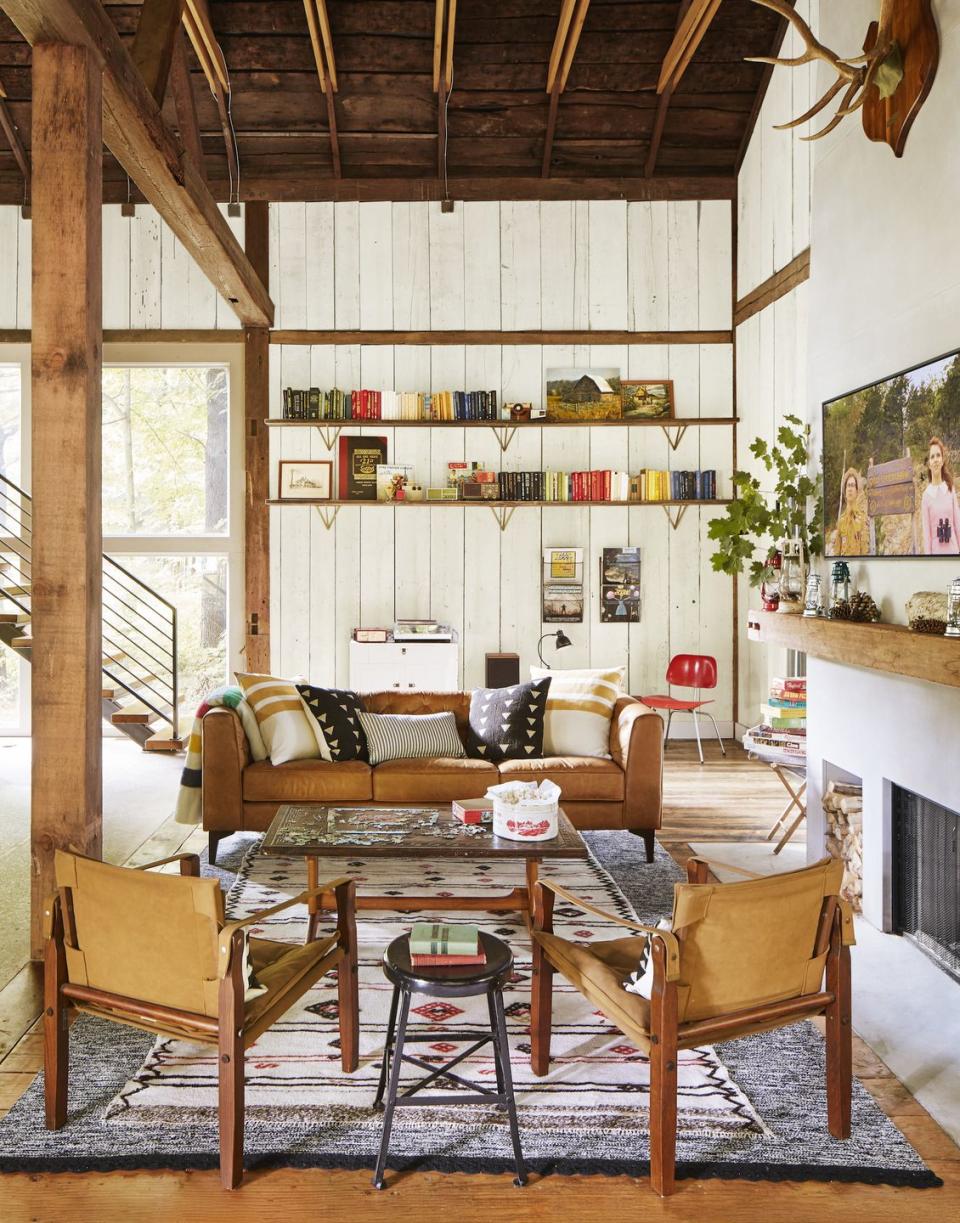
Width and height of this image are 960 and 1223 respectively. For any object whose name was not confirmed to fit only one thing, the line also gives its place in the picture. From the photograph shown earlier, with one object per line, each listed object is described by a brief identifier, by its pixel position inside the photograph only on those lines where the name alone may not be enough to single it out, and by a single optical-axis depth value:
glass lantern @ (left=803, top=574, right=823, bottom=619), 4.71
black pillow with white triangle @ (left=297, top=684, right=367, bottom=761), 5.00
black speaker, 8.06
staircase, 7.34
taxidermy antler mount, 3.63
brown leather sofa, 4.82
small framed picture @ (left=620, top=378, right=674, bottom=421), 8.26
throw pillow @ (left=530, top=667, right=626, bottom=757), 5.23
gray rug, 2.40
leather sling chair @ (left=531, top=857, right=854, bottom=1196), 2.27
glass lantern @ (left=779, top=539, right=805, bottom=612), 5.14
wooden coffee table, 3.48
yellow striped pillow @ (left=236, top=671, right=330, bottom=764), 4.95
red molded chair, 7.79
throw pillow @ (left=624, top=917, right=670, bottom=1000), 2.39
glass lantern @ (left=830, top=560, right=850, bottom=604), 4.42
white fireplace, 3.62
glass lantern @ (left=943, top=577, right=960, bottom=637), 3.30
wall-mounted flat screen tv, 3.59
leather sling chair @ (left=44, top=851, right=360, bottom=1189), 2.30
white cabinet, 7.81
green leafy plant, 5.01
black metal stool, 2.32
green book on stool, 2.41
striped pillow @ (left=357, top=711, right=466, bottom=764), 5.06
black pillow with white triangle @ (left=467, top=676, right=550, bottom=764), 5.19
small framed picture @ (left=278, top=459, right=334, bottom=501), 8.20
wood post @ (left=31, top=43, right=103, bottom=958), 3.52
